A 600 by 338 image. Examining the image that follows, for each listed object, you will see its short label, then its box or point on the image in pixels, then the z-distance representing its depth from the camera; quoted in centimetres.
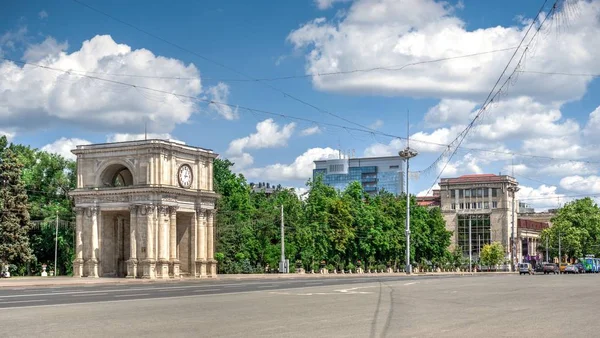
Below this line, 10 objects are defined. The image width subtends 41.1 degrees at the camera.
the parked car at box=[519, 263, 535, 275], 9488
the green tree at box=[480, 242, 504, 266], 13888
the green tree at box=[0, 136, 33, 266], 7381
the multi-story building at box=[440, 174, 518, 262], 16012
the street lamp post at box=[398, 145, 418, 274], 7481
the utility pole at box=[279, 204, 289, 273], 8050
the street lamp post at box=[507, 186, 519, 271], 14131
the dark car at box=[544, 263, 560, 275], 9875
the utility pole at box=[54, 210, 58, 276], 7788
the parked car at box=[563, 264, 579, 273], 10012
